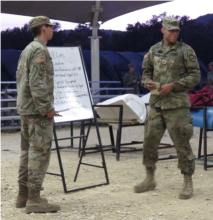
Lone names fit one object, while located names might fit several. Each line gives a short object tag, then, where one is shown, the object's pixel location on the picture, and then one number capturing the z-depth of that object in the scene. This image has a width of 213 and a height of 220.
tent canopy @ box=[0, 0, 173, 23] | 17.33
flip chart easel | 8.01
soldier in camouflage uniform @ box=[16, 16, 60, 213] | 6.22
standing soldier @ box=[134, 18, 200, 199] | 7.19
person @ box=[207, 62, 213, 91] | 21.61
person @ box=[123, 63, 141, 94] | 22.35
